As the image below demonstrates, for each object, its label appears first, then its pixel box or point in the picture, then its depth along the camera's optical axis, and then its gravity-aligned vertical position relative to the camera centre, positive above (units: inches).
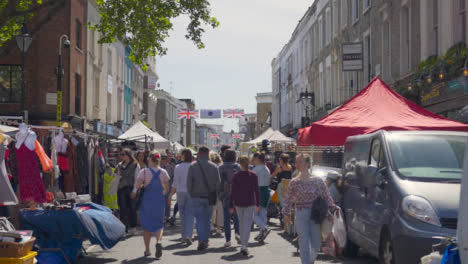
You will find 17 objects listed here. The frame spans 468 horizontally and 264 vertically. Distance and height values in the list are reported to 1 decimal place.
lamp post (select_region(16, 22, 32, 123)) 713.6 +113.6
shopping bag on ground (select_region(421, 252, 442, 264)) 183.3 -32.4
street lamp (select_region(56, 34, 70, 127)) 776.9 +55.0
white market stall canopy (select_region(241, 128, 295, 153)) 1205.3 +11.0
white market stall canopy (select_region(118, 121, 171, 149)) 995.3 +12.2
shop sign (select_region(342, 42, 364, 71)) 1045.2 +138.4
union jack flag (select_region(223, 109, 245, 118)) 2677.2 +126.3
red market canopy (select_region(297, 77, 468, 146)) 504.7 +19.6
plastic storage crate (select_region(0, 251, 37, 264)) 311.1 -55.4
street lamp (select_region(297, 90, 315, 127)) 1370.3 +99.3
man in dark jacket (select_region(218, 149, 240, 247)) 529.3 -27.1
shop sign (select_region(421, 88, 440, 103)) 679.5 +52.2
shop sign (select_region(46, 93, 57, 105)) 1117.4 +76.3
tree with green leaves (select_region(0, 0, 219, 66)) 709.3 +136.3
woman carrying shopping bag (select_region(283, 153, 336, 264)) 355.8 -35.1
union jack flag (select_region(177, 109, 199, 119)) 2511.1 +117.6
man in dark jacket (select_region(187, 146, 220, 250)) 502.9 -34.6
